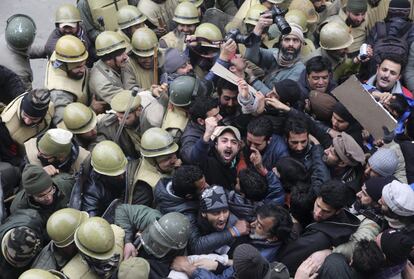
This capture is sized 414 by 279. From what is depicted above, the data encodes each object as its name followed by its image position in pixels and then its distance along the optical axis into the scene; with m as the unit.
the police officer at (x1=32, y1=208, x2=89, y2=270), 3.95
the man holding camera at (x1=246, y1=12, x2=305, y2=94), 5.70
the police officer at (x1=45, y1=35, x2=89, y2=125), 5.55
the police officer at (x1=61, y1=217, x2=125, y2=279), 3.83
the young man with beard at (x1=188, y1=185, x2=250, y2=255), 4.17
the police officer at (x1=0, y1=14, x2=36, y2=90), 5.97
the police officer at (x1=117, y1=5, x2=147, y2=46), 6.43
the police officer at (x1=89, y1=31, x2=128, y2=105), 5.80
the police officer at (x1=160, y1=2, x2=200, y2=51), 6.50
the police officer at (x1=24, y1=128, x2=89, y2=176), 4.74
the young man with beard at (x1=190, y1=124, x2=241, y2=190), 4.70
